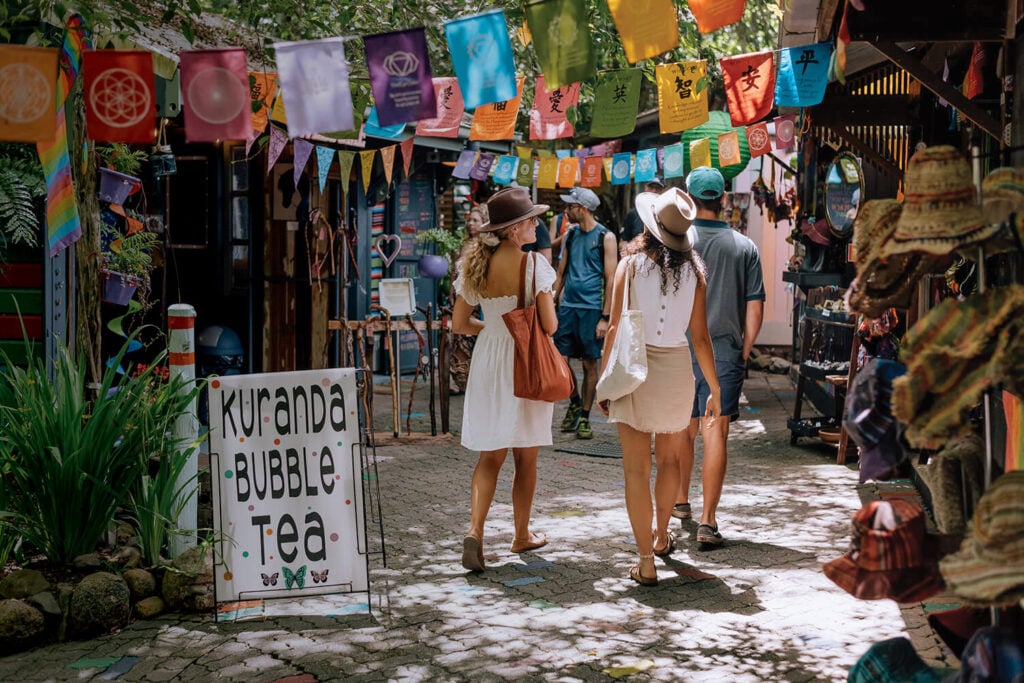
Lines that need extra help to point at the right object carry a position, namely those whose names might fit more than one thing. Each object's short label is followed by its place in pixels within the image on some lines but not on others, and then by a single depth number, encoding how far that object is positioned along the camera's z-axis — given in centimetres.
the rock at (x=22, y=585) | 517
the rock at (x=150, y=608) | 539
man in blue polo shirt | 678
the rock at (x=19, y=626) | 492
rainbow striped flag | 649
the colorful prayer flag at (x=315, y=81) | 580
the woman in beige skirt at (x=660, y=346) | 586
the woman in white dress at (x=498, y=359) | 617
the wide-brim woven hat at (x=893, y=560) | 301
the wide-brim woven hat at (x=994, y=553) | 274
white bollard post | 580
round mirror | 991
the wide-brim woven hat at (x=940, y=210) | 296
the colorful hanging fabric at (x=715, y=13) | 594
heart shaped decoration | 1422
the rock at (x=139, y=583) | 545
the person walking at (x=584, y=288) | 1030
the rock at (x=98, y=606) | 511
